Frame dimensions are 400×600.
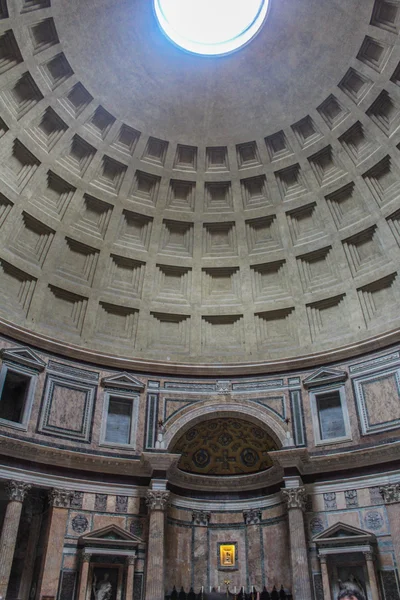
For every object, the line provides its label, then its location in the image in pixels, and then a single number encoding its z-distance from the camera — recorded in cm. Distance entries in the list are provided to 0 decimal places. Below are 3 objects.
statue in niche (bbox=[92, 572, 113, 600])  1822
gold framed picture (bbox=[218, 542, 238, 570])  2106
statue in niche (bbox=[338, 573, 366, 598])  1772
